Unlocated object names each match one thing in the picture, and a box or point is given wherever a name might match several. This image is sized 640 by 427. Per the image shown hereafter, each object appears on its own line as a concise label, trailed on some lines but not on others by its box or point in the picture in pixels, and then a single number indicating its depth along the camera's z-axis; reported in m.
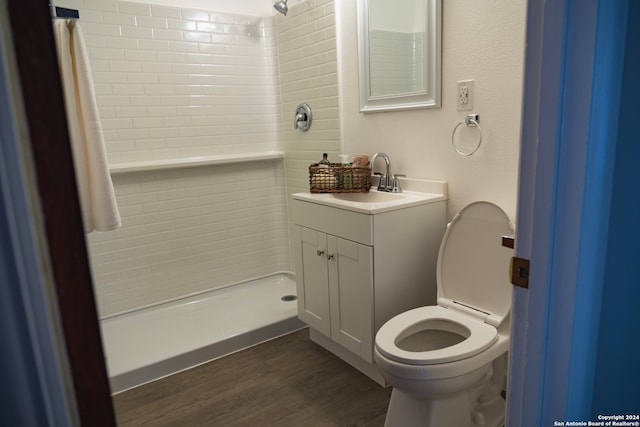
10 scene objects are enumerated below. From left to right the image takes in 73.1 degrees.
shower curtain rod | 1.61
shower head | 2.72
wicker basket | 2.28
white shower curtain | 1.63
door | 0.75
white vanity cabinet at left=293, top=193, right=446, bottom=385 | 1.96
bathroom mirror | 2.01
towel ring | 1.87
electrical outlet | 1.88
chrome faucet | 2.30
